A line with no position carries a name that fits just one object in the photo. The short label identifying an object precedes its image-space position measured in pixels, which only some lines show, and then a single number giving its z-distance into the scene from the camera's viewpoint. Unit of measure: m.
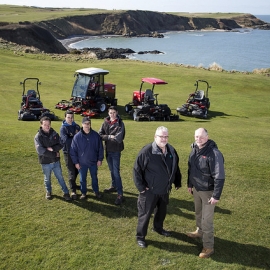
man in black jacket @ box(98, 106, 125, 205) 8.16
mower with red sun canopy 20.70
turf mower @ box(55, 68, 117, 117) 22.03
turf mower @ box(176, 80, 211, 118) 22.33
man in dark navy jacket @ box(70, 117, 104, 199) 8.01
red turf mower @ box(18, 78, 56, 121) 18.73
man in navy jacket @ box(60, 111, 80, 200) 8.53
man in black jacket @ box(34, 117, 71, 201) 7.96
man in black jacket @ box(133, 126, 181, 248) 6.34
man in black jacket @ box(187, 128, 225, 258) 6.12
